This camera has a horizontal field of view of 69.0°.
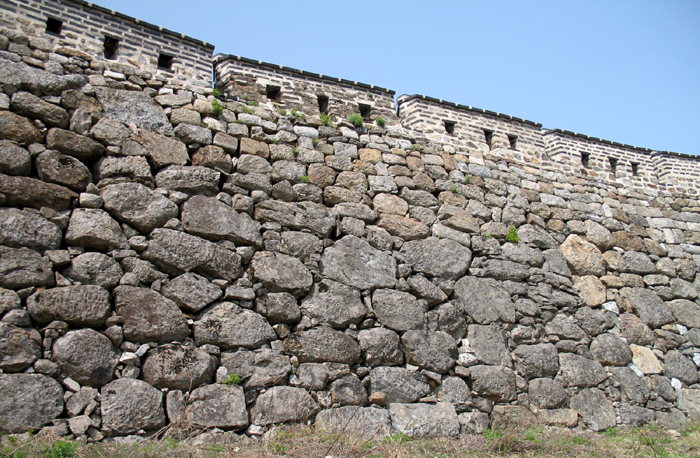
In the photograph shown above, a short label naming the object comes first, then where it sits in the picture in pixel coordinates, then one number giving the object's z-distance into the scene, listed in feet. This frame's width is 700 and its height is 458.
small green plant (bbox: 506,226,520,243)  26.13
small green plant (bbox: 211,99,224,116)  22.08
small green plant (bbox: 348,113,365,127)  25.72
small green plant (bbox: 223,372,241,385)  16.83
